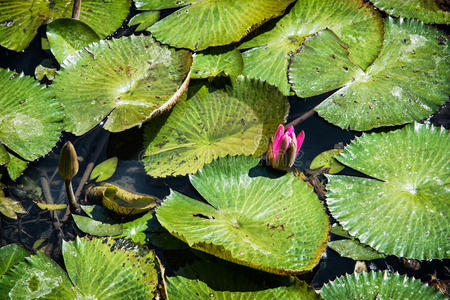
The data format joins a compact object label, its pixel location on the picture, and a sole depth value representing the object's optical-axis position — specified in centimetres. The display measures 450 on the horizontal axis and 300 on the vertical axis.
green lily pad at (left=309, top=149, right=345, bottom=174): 571
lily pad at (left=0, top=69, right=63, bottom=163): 566
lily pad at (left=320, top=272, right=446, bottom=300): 428
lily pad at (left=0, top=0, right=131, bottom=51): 707
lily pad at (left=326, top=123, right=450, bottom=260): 471
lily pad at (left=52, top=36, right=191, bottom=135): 580
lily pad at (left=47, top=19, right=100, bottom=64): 668
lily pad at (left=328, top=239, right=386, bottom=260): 478
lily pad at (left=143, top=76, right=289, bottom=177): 559
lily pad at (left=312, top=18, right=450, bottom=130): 594
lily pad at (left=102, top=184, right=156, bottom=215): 505
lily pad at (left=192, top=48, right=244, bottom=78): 634
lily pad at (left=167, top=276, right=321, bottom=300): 423
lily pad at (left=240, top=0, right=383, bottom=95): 649
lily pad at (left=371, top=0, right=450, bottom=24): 720
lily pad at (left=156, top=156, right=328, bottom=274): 433
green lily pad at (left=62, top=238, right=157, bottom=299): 430
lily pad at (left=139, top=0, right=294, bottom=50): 659
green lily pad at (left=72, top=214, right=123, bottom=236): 496
